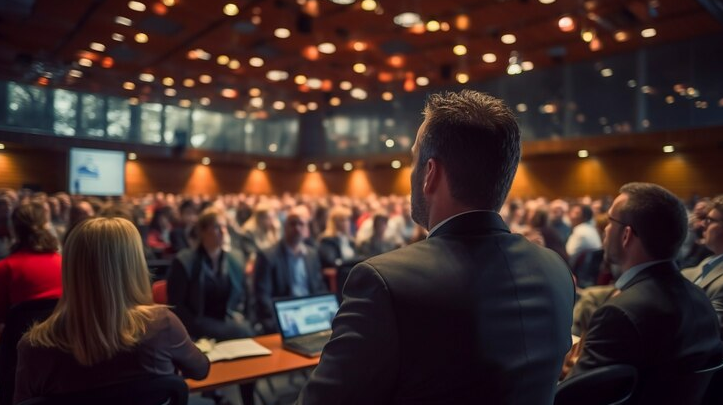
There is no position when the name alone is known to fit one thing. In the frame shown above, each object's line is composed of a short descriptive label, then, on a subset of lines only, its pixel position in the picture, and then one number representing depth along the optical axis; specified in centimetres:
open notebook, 280
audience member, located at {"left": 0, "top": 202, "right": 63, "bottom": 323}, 324
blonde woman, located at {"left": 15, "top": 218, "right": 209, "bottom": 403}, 187
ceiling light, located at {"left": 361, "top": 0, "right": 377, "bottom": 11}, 920
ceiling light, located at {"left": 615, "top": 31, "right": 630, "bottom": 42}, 1151
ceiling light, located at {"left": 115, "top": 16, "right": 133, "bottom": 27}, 1131
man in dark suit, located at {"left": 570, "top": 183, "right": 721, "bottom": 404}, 191
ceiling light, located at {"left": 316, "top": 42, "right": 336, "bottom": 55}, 1250
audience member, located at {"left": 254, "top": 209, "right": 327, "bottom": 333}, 475
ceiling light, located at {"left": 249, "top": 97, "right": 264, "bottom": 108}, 1961
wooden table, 245
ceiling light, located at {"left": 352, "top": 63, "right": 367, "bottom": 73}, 1455
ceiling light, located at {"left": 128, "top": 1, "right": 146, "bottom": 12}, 1032
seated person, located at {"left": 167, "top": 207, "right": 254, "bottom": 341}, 391
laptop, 299
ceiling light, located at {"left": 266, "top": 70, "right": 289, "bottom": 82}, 1550
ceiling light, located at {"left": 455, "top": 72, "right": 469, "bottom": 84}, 1501
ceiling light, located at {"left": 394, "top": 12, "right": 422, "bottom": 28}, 882
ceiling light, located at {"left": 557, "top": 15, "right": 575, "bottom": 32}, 998
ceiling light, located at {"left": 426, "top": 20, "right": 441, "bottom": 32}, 1080
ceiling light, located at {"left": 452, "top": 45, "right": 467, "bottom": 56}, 1262
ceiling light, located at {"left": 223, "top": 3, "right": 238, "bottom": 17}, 1008
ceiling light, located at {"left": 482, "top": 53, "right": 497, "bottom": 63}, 1351
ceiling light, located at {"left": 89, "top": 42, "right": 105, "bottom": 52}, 1346
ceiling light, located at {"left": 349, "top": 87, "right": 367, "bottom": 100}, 1781
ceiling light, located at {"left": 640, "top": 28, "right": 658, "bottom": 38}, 1154
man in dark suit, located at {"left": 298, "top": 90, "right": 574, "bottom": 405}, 97
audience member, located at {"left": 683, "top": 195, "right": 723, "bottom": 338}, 265
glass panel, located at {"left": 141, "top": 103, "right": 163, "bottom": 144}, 1756
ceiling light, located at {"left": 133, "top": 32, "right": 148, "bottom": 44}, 1243
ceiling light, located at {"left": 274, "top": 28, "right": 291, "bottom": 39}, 1143
